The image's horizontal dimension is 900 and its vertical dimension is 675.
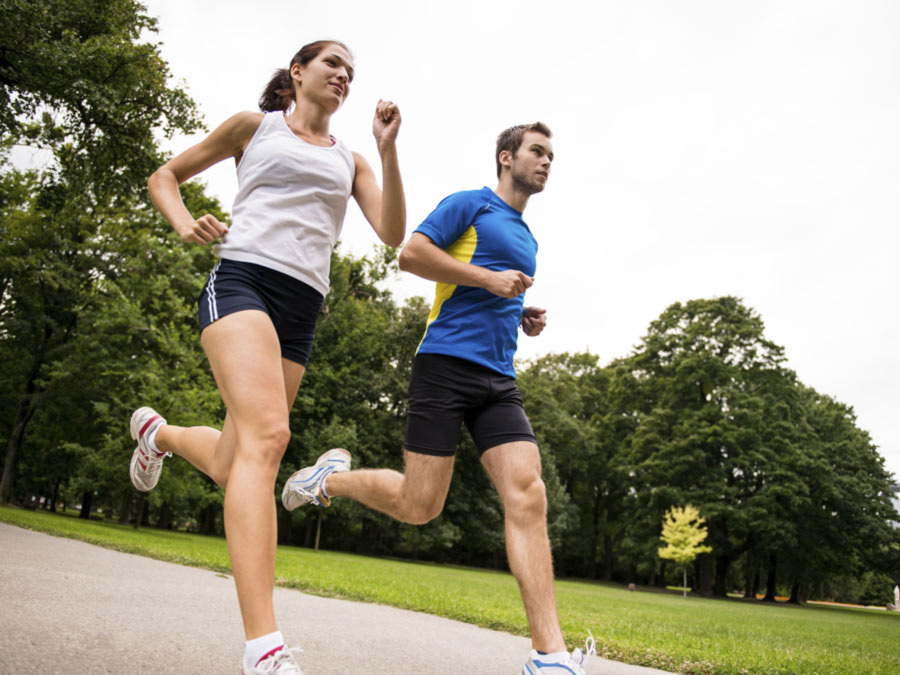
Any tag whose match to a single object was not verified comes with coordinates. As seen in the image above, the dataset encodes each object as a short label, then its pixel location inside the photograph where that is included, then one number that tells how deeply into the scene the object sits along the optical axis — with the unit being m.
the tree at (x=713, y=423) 35.06
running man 2.86
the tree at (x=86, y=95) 10.08
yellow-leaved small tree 31.36
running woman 2.08
